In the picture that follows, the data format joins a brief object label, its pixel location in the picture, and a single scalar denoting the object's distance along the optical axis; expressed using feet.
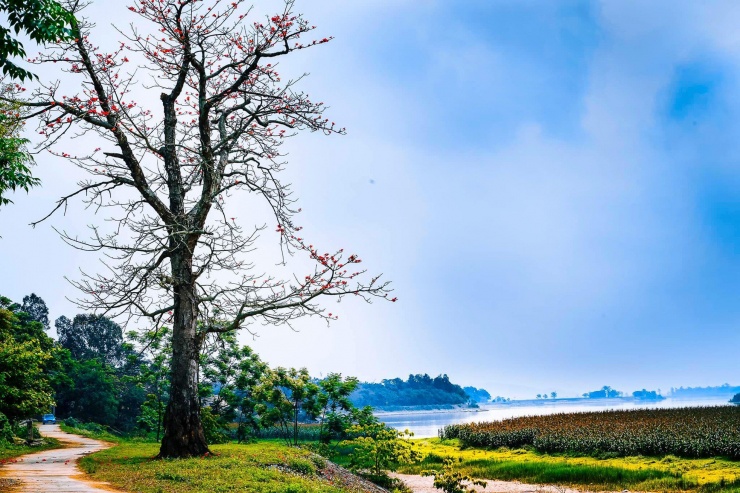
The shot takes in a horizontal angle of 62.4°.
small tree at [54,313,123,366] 193.98
